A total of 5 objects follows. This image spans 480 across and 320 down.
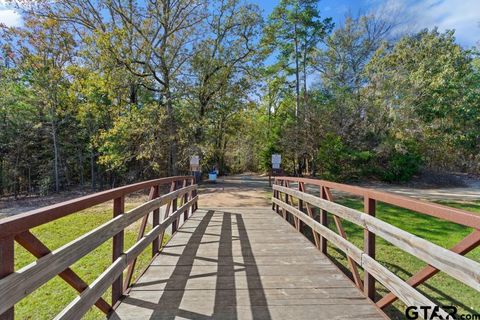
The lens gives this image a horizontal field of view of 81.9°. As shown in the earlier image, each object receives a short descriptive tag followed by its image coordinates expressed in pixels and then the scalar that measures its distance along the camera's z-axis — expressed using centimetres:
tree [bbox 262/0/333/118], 1706
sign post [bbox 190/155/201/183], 1110
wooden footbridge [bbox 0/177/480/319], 137
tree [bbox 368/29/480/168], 1456
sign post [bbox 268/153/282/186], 1230
